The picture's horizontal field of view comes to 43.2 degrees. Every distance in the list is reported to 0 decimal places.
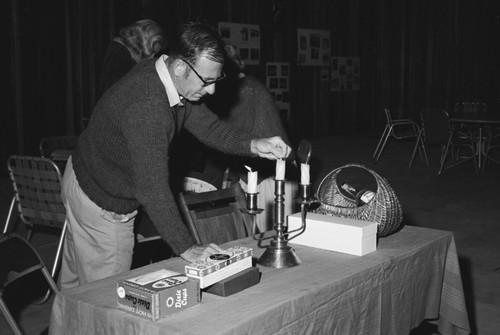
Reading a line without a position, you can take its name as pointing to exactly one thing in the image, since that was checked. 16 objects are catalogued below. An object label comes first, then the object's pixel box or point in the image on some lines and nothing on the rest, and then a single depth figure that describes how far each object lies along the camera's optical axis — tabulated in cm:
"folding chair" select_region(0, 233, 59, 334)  227
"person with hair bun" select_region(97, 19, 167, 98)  443
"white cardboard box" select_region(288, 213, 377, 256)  232
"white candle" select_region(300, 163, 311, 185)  221
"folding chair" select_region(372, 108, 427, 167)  898
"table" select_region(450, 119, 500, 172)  787
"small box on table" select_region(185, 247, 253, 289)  183
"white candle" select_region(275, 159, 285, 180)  211
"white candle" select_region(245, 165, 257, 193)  206
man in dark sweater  209
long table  173
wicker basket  246
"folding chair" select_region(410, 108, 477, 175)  808
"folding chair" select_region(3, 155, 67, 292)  351
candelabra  216
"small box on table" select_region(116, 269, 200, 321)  168
